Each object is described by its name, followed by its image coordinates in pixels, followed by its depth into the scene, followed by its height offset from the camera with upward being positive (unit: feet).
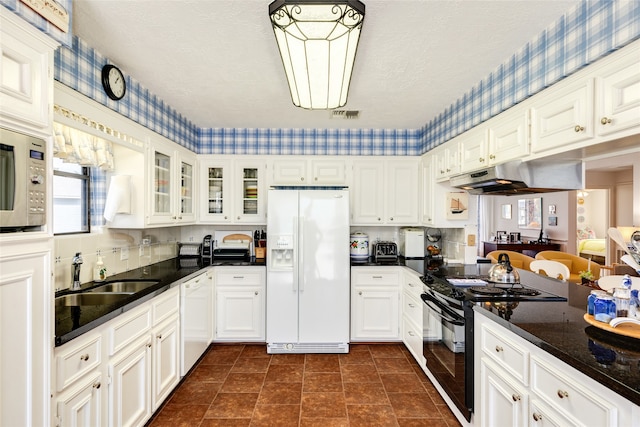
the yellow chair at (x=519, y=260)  15.23 -2.19
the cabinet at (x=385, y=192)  12.25 +0.80
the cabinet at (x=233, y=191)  12.14 +0.80
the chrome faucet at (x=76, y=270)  7.00 -1.26
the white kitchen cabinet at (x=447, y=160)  9.20 +1.63
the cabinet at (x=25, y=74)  3.58 +1.63
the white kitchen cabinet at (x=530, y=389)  3.52 -2.30
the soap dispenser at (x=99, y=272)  7.85 -1.47
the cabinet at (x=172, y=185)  8.98 +0.85
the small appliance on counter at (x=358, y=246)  12.08 -1.23
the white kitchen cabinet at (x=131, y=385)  5.72 -3.31
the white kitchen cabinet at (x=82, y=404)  4.57 -2.88
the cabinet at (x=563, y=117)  4.80 +1.57
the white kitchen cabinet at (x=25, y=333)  3.58 -1.43
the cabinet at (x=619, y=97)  4.11 +1.57
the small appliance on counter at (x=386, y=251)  12.22 -1.43
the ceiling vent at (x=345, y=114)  10.27 +3.19
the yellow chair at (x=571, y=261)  14.90 -2.16
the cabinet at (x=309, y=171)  12.20 +1.57
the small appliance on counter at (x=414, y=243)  12.39 -1.14
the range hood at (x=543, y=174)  6.51 +0.81
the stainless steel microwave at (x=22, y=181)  3.56 +0.35
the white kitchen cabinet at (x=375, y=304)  11.29 -3.16
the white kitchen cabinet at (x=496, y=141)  6.30 +1.61
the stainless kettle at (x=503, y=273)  7.51 -1.39
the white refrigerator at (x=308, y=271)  10.72 -1.92
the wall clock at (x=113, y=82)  6.77 +2.80
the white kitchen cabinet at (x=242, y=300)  11.19 -3.01
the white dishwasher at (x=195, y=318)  8.79 -3.11
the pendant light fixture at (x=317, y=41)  4.40 +2.60
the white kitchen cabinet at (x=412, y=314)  9.63 -3.17
